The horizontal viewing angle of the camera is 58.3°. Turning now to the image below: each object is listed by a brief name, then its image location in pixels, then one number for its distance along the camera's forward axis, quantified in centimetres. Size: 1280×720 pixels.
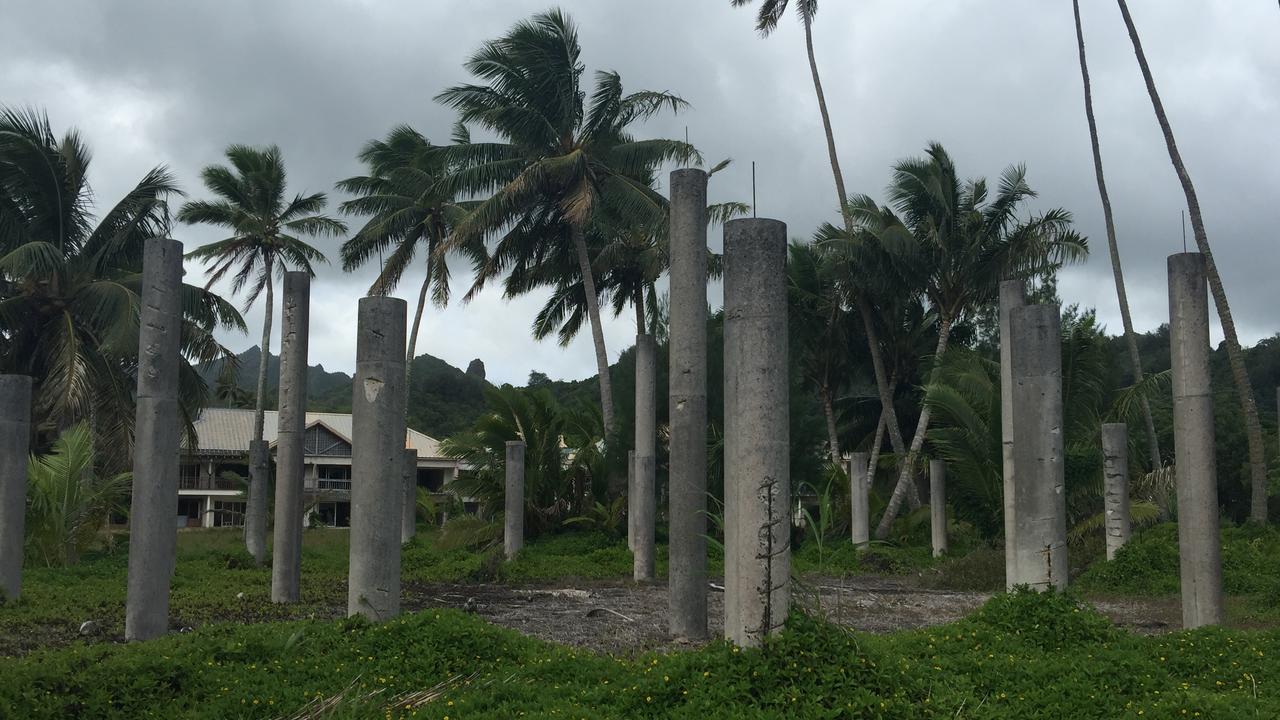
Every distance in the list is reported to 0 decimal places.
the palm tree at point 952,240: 2384
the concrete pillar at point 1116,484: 1670
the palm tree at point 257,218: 2845
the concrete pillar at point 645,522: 1491
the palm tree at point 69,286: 1933
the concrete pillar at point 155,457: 937
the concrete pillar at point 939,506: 2083
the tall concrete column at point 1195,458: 994
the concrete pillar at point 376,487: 884
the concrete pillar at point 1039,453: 951
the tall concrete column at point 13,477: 1232
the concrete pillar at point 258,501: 1609
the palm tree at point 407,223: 2859
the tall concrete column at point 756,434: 683
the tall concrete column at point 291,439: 1216
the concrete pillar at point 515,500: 1959
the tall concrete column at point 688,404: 995
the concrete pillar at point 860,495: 2156
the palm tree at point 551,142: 2448
